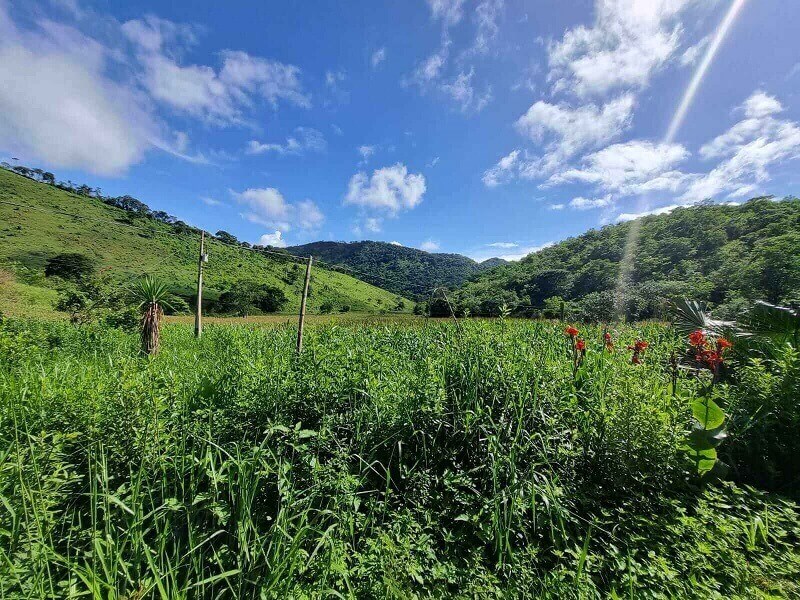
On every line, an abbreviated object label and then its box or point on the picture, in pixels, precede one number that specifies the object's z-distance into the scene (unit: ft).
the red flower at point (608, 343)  16.87
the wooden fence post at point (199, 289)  32.04
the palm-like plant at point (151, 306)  26.13
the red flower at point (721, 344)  12.22
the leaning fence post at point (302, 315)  22.20
